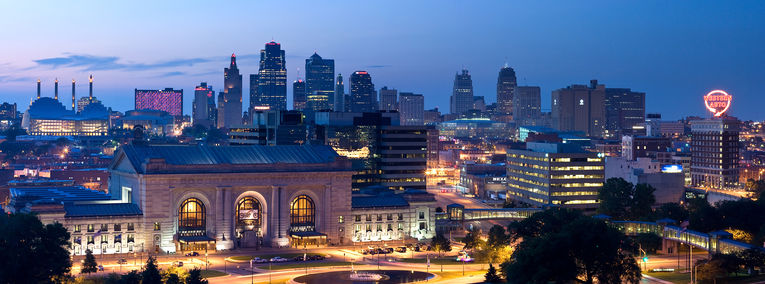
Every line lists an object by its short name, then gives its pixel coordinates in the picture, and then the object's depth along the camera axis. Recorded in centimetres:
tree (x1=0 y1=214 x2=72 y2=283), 12438
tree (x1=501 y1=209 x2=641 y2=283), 12169
